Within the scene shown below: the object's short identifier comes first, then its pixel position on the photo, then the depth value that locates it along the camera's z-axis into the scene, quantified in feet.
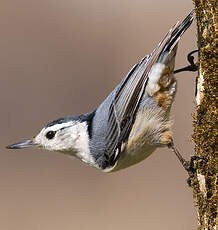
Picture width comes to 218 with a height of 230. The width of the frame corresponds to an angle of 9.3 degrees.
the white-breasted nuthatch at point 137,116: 20.86
